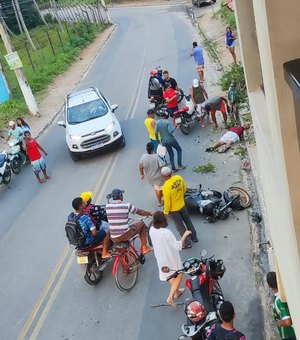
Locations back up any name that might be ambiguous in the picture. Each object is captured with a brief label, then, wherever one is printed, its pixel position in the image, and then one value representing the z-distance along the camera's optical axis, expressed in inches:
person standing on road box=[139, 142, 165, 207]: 436.8
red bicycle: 350.9
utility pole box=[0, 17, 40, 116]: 853.8
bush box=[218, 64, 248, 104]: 615.8
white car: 619.2
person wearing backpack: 344.2
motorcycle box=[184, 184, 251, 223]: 410.9
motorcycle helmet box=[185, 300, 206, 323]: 262.1
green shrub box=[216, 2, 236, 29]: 1133.7
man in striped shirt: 342.6
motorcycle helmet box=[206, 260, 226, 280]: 295.2
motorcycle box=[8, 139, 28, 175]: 633.0
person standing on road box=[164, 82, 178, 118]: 626.5
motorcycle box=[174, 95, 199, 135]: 608.7
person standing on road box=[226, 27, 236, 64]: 829.8
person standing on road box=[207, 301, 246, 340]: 220.7
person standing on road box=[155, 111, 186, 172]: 490.3
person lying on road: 545.3
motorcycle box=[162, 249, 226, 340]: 262.7
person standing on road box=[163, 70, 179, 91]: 663.8
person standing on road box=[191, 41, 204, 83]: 799.1
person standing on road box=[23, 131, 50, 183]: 553.9
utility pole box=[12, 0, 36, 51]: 1531.4
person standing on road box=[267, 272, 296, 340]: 234.5
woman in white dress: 301.7
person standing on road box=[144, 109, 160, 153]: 516.1
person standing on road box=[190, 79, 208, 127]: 610.9
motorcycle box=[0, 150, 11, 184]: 600.9
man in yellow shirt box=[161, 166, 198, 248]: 357.1
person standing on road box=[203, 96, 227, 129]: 591.5
